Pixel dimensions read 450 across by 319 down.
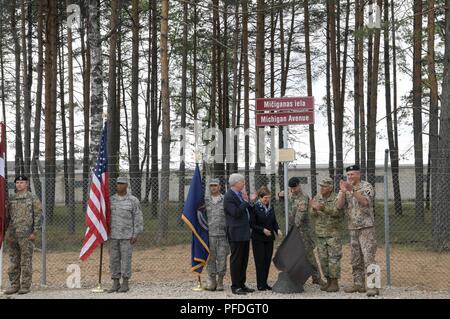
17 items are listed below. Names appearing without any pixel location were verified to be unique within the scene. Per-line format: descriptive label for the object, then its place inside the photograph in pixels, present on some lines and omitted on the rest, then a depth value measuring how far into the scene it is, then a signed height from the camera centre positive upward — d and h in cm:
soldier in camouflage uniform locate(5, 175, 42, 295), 965 -86
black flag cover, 937 -125
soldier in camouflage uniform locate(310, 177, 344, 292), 925 -81
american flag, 971 -60
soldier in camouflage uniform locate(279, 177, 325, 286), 961 -69
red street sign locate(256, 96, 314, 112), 1049 +109
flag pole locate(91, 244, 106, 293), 982 -173
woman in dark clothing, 945 -86
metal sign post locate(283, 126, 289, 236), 1009 -26
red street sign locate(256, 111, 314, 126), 1053 +86
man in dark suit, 920 -79
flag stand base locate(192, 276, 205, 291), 990 -174
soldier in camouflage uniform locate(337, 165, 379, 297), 902 -70
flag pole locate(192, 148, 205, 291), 990 -172
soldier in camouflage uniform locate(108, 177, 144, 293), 956 -84
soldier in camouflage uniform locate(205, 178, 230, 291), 962 -96
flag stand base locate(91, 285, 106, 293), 980 -174
